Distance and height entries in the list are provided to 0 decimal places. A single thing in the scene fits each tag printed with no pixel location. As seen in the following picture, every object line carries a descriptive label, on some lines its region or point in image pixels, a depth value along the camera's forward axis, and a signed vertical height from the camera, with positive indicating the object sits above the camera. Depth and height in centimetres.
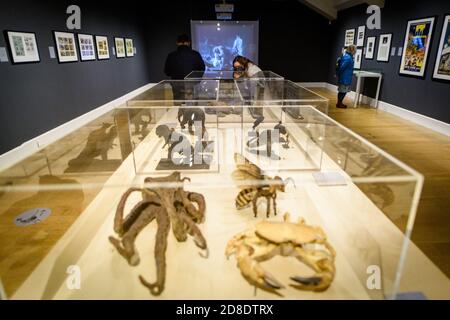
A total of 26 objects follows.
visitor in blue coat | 746 -21
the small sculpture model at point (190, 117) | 355 -63
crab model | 159 -104
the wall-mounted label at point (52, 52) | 533 +20
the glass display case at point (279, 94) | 395 -50
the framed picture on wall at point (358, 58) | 857 +6
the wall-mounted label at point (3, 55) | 409 +12
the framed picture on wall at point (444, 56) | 516 +7
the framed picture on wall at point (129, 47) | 931 +48
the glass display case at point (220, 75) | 600 -28
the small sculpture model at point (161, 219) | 187 -106
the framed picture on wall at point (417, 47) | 567 +26
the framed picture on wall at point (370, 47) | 780 +33
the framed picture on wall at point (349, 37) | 915 +72
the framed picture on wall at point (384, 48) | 705 +30
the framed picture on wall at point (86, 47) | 647 +35
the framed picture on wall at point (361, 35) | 840 +68
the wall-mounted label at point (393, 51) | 682 +20
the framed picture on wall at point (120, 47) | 853 +44
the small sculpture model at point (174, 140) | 361 -92
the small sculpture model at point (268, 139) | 373 -96
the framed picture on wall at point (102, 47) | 731 +39
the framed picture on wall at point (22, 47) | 430 +25
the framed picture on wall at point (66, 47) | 559 +31
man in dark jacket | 561 +0
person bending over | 600 -10
